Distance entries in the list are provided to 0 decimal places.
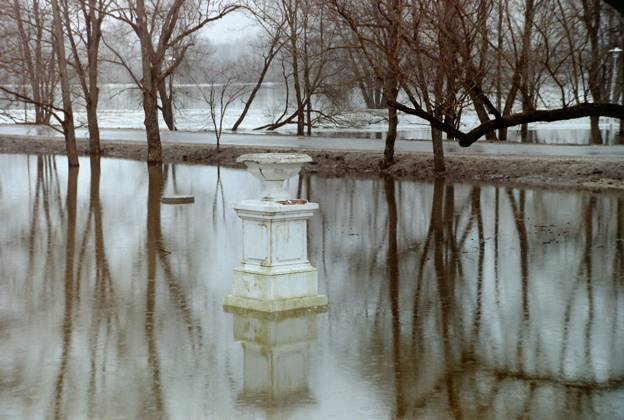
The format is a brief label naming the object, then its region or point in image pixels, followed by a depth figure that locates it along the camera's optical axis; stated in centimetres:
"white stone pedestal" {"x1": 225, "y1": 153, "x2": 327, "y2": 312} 972
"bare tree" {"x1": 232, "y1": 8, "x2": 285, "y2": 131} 4122
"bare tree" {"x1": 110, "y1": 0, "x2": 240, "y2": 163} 3192
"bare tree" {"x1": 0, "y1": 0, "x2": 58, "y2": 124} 3594
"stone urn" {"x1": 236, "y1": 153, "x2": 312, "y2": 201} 961
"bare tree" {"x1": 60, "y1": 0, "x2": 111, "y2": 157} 3534
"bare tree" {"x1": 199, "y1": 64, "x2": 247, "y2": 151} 3756
